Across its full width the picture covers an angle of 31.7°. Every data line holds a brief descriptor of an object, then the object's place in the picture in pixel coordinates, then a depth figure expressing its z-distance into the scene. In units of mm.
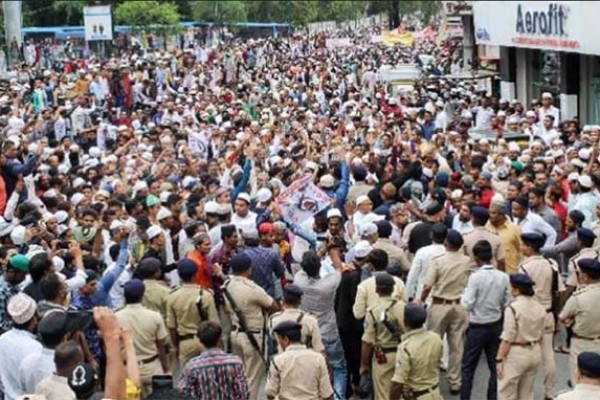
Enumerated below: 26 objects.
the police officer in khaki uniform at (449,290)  8898
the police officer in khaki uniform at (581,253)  8891
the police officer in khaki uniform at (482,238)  9438
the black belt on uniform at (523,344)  8133
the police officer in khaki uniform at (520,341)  8055
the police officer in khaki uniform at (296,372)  7062
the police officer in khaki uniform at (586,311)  8164
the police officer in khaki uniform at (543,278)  8867
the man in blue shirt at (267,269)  9188
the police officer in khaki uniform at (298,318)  7594
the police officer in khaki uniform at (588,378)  6203
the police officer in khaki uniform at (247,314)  8406
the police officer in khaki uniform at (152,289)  8469
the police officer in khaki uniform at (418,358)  7414
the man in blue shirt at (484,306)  8578
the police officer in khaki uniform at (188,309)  8328
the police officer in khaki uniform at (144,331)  7754
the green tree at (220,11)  57812
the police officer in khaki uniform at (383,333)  8086
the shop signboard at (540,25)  20766
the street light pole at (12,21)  28953
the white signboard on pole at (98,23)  36312
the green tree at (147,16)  46447
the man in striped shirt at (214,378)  6773
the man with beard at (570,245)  10109
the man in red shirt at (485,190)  11617
